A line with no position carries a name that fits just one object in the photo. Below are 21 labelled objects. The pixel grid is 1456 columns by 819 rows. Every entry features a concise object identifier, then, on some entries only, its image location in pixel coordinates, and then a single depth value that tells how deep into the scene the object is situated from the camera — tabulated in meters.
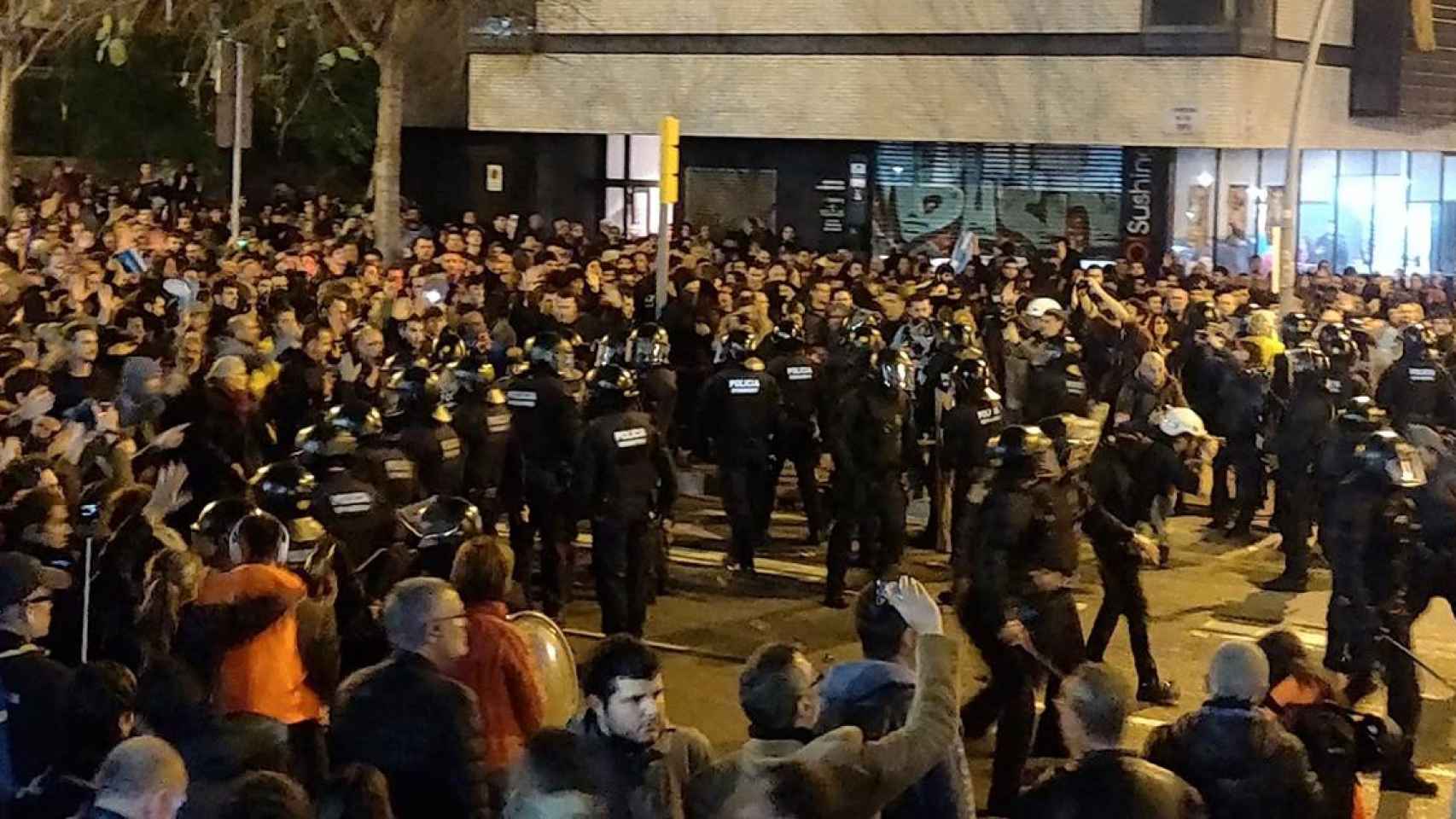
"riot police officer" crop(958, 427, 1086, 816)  8.75
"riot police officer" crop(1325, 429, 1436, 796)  9.41
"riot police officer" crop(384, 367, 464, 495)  10.87
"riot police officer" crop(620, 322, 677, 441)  14.38
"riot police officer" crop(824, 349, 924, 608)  12.63
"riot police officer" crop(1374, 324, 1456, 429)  14.89
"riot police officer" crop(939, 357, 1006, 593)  12.80
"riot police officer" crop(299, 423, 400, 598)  8.38
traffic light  17.75
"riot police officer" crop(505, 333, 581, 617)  12.02
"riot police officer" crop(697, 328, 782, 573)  13.36
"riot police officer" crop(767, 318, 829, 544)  14.23
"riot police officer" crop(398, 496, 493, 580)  7.51
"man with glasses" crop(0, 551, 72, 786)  5.84
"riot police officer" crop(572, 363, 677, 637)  11.11
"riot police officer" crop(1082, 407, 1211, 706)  10.12
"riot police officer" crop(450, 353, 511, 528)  11.67
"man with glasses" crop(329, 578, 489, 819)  5.62
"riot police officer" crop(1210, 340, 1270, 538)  15.63
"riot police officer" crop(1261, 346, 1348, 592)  14.07
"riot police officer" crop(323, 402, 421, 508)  9.40
